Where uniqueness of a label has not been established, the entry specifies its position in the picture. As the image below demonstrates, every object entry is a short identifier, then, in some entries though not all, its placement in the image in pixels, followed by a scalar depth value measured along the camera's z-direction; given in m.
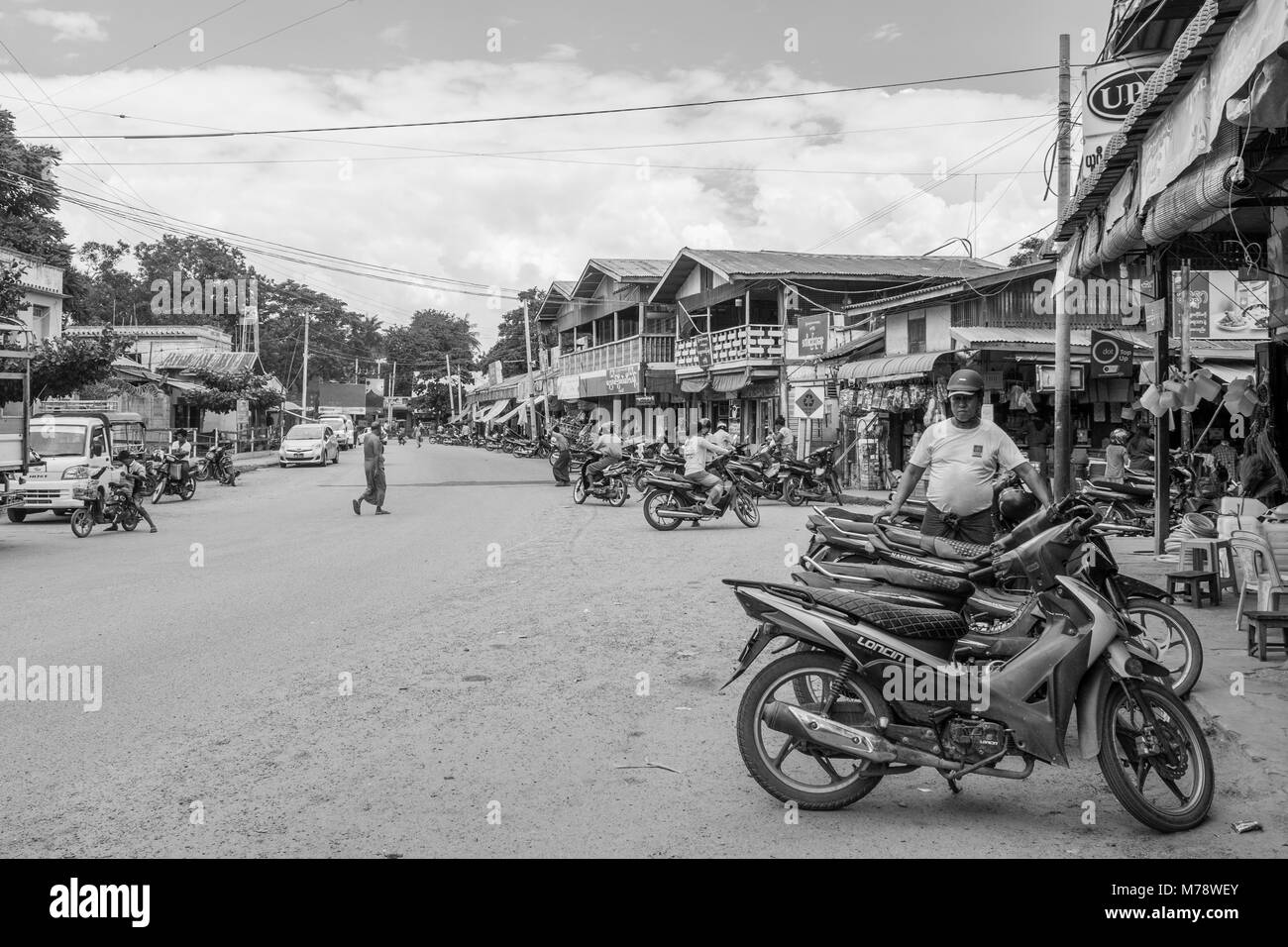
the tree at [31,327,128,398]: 20.98
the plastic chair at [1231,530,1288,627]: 6.99
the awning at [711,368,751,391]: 34.50
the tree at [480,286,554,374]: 84.75
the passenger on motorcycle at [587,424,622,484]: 21.22
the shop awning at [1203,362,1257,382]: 20.02
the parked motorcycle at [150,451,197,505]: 22.30
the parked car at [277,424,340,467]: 40.09
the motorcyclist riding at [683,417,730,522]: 16.66
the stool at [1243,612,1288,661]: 6.59
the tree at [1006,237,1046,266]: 39.50
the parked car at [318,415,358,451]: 58.09
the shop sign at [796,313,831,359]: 26.67
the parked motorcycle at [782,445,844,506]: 22.11
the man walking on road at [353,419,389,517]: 18.77
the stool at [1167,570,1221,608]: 8.75
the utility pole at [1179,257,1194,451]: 10.68
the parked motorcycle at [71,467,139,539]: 15.70
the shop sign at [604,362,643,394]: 43.34
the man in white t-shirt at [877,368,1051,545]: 6.91
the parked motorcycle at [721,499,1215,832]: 4.27
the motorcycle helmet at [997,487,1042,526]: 7.09
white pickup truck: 17.58
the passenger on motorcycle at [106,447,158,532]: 17.57
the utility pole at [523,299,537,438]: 55.32
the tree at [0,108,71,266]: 26.27
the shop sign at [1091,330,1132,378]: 14.91
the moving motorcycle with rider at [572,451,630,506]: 21.03
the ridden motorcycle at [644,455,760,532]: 16.47
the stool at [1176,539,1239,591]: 8.91
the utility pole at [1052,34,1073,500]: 15.84
